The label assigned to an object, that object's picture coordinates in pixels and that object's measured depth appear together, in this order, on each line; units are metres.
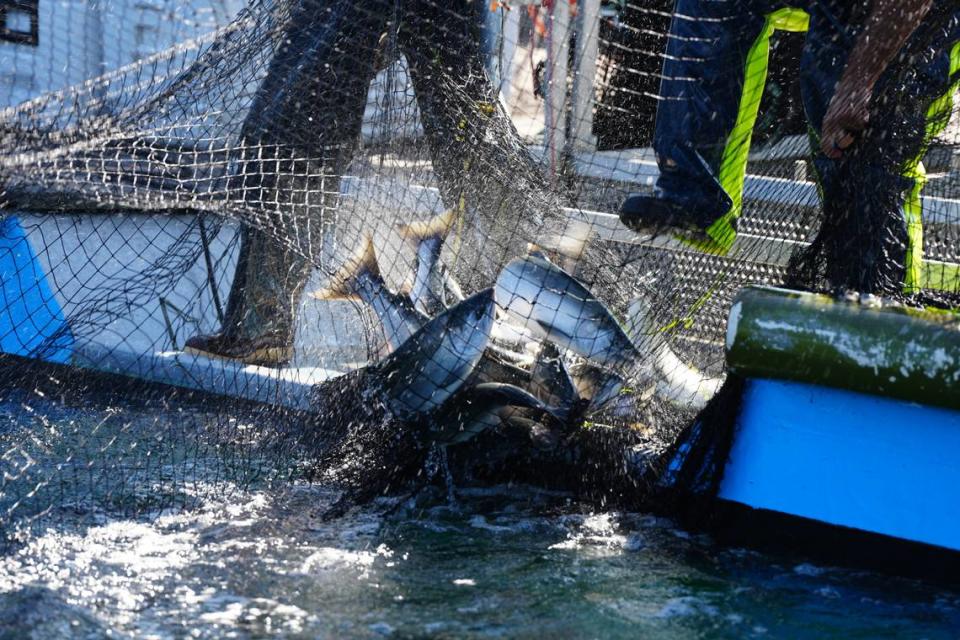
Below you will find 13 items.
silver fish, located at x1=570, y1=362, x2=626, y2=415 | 7.14
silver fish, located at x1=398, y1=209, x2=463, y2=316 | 7.72
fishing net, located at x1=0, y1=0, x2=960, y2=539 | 6.97
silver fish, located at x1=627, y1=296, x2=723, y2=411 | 7.47
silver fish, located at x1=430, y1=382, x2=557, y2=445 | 7.01
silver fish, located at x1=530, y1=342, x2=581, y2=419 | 7.20
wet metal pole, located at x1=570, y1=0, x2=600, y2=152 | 8.52
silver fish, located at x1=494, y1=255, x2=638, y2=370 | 7.16
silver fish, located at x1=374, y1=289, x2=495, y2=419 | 6.90
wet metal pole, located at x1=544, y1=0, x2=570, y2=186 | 8.87
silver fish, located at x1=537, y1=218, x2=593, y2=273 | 8.02
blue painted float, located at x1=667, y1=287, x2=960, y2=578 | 5.82
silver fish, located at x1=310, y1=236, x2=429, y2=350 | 7.65
